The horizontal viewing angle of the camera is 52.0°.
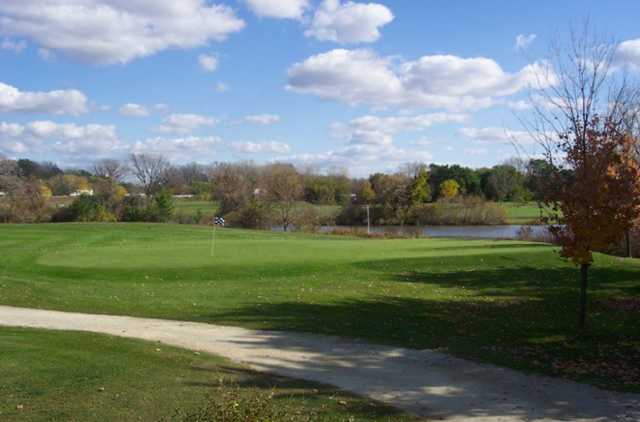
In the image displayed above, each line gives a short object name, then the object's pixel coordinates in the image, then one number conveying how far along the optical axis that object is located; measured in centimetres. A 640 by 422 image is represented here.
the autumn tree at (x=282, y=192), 5897
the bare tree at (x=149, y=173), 8244
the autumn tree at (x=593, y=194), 1192
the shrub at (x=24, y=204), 5712
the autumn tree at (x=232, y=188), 6166
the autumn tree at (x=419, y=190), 7019
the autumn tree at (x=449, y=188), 7557
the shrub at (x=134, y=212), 5703
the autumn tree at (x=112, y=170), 7769
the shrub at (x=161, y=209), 5669
